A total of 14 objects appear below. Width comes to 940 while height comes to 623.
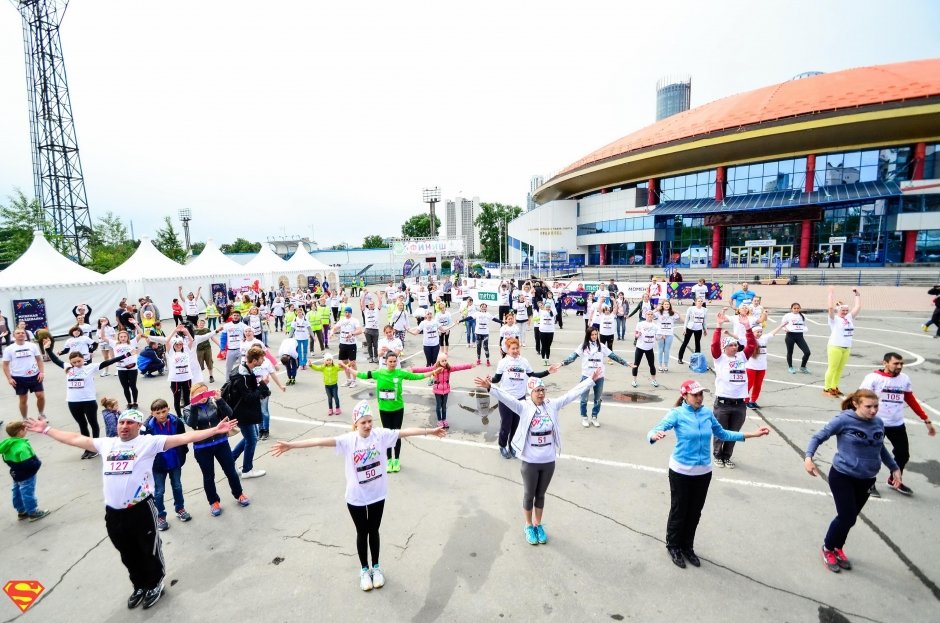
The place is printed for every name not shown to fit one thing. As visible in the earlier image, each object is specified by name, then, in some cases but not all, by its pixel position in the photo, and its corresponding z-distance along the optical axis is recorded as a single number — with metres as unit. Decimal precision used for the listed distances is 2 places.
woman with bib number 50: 3.99
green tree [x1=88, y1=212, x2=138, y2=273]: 41.31
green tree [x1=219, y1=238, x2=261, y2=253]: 121.90
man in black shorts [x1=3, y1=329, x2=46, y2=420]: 8.30
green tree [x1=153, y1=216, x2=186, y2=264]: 46.94
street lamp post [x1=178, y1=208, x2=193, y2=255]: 96.75
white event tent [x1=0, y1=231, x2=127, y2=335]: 18.69
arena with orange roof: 33.03
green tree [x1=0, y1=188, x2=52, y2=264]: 35.78
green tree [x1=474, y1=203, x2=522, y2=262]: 90.56
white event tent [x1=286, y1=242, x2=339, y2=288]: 36.25
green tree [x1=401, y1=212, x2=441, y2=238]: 107.94
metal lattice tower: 40.97
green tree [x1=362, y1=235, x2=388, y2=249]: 120.81
